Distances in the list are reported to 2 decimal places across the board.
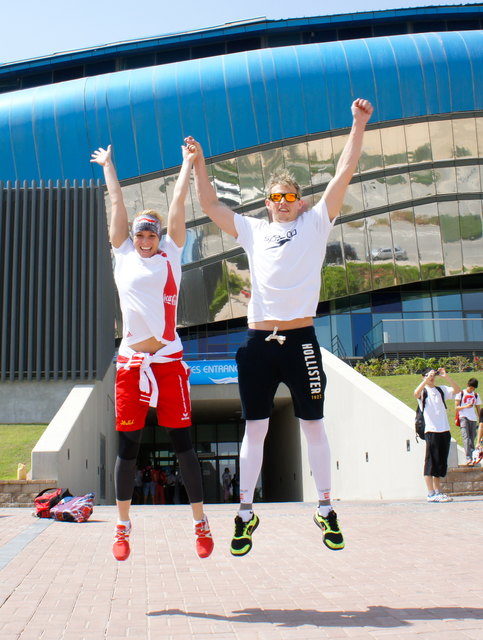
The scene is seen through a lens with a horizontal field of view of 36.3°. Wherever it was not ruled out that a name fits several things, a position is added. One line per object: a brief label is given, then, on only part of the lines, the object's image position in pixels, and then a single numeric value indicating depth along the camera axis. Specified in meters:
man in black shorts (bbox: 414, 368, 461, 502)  11.12
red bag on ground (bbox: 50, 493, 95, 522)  9.11
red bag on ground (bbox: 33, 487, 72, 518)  9.60
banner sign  22.86
